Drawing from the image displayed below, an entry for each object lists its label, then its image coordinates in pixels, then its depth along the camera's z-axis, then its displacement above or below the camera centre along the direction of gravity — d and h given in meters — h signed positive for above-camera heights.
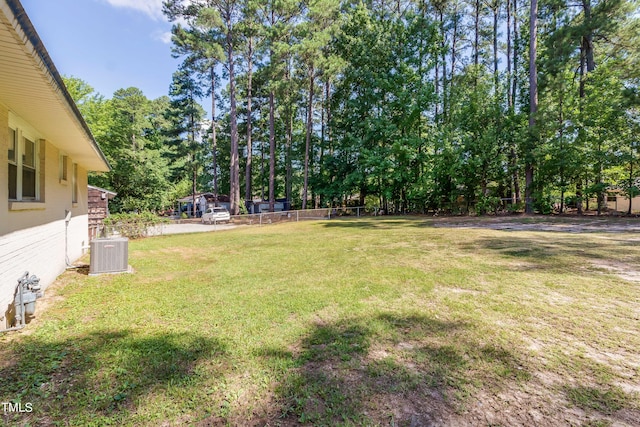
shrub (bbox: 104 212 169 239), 12.72 -0.76
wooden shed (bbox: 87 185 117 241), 12.12 -0.10
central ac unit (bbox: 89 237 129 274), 6.01 -1.03
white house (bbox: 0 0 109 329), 2.29 +0.89
